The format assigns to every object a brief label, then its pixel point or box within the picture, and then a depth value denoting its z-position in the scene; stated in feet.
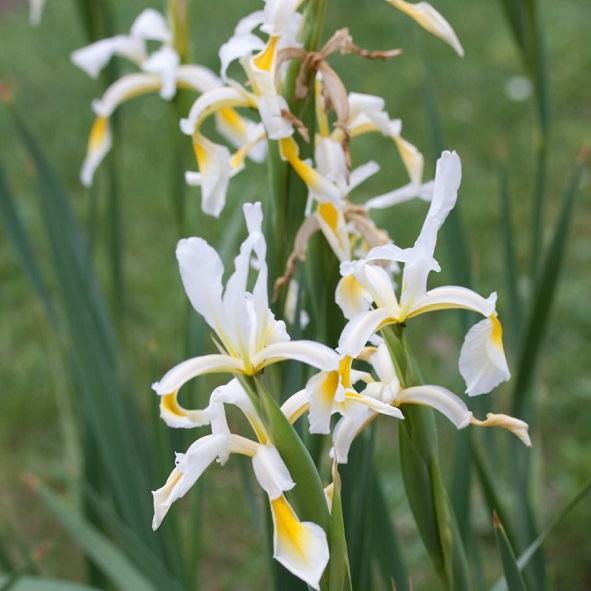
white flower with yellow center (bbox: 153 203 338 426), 2.94
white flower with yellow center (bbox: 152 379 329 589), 2.85
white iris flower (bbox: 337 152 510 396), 2.97
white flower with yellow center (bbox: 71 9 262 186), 3.87
